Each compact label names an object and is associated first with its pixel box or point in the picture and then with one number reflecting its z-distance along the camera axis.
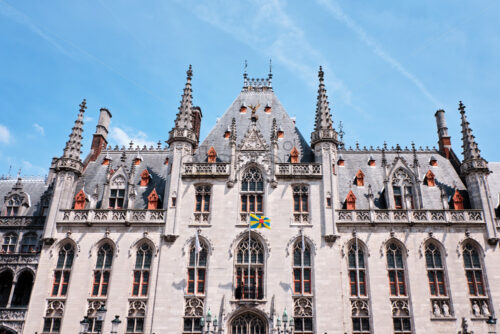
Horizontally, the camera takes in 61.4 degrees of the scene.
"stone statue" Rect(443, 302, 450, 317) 30.27
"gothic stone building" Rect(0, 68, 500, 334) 30.56
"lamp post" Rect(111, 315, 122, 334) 23.58
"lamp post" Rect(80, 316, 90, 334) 23.51
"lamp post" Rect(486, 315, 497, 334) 24.98
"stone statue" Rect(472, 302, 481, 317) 30.15
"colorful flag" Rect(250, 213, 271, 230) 32.75
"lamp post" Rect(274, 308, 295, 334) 29.05
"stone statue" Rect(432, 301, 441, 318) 30.30
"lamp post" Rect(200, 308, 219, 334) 29.59
